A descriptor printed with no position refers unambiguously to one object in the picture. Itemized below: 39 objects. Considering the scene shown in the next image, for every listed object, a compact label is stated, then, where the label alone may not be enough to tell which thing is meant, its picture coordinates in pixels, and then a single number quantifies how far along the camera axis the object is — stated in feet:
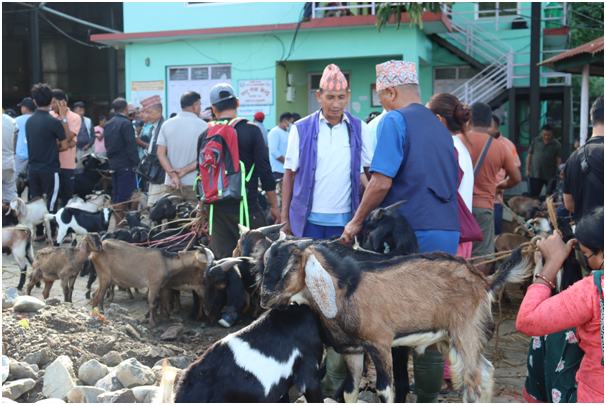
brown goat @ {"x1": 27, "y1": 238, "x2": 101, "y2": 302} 19.45
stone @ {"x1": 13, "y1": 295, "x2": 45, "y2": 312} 15.51
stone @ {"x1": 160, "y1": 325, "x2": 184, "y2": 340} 16.28
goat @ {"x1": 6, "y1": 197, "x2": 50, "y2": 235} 26.25
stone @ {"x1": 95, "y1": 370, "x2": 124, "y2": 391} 11.17
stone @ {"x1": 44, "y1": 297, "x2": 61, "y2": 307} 16.52
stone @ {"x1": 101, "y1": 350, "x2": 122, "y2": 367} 13.01
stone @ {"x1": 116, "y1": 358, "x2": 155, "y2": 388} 11.23
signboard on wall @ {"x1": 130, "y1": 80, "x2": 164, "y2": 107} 51.55
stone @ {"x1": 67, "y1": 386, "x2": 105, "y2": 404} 10.59
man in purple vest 13.37
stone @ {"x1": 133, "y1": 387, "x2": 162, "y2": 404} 10.44
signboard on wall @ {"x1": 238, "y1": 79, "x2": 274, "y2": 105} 49.37
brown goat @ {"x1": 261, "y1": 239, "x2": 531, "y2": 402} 8.63
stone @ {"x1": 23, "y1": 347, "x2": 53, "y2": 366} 12.51
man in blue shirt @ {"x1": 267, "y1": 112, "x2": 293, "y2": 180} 33.50
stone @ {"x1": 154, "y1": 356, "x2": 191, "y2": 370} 13.06
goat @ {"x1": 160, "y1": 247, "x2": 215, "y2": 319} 18.40
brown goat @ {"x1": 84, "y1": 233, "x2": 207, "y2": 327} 18.25
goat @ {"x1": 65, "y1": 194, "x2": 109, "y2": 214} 27.73
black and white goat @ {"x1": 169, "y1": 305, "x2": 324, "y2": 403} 8.91
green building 46.78
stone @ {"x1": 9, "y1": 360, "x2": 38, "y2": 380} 11.64
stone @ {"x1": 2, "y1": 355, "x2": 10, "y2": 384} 11.13
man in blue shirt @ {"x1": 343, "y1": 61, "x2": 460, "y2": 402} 10.94
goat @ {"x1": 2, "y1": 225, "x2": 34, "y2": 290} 22.31
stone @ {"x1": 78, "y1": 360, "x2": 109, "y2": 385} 11.81
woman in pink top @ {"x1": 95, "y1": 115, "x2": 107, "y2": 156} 39.91
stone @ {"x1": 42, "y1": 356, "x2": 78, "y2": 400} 11.14
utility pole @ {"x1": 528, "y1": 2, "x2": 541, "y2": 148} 40.42
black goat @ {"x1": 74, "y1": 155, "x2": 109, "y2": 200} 33.58
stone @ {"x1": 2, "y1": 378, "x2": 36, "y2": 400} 10.89
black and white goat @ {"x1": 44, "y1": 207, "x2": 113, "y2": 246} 25.82
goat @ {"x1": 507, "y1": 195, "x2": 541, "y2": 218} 29.19
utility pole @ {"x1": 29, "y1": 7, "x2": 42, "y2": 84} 59.31
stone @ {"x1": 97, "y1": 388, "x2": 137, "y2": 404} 10.21
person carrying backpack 16.35
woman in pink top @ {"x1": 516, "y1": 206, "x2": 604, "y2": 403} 8.10
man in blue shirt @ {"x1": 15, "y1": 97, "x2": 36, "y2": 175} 30.71
